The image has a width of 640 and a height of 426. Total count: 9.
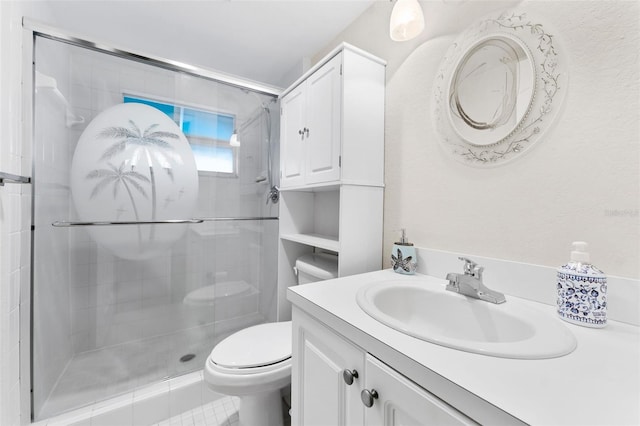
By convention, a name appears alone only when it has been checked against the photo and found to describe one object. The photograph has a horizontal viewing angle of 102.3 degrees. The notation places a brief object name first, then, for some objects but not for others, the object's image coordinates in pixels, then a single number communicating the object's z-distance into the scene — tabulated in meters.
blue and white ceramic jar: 0.65
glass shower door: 1.37
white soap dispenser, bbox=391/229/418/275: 1.13
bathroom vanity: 0.39
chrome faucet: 0.82
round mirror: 0.87
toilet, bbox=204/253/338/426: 1.10
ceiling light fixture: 1.03
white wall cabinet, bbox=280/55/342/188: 1.28
